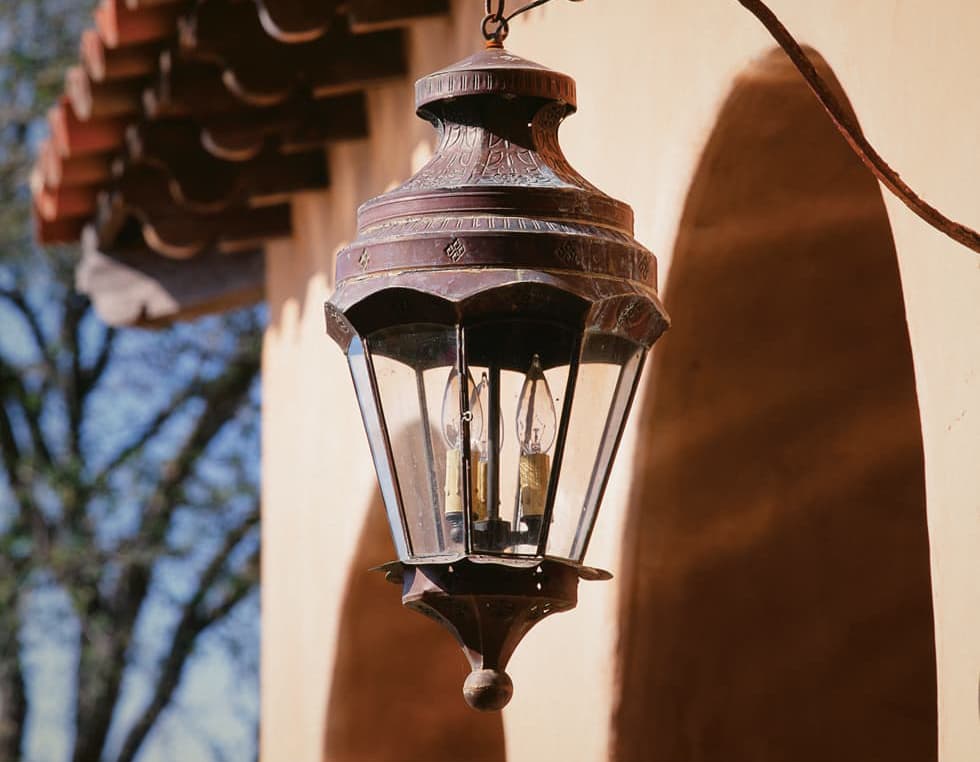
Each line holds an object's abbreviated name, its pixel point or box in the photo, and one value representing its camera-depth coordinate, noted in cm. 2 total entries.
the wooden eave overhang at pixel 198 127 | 1026
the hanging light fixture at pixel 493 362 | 467
